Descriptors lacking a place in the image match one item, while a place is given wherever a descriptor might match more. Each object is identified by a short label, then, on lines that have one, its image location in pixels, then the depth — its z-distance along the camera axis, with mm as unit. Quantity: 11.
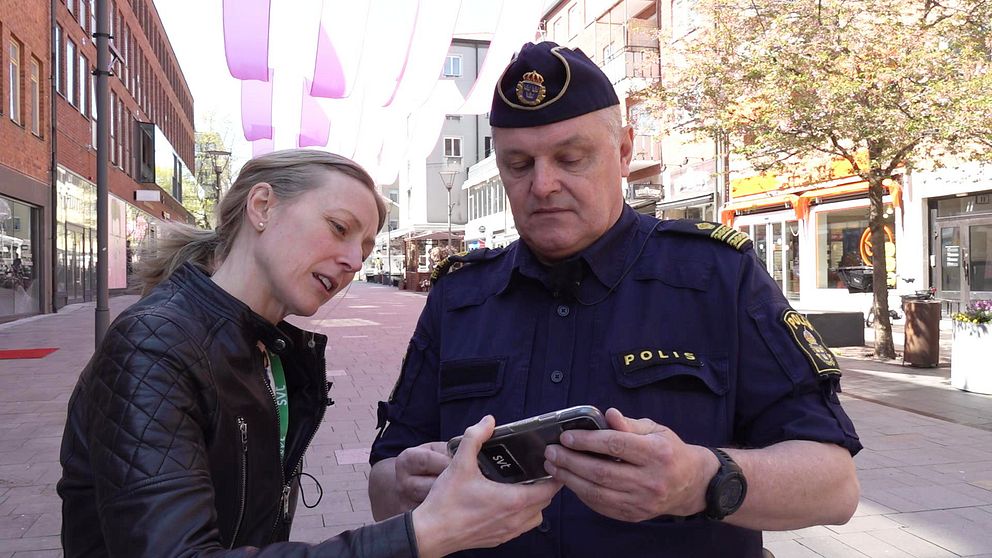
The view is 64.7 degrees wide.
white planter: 8938
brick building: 18609
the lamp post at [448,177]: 33688
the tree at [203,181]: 51906
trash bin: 10836
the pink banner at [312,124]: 15375
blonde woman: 1302
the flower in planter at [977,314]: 9000
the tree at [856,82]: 10508
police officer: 1612
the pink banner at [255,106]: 15198
